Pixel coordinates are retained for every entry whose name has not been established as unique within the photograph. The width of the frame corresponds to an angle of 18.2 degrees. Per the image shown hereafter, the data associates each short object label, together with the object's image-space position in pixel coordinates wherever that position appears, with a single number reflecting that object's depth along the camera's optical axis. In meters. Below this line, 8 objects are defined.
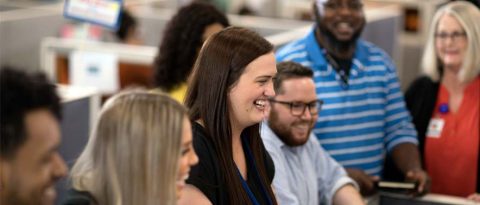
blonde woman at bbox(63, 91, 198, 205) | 2.67
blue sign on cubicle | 6.10
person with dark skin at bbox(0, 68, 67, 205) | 2.35
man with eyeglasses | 4.37
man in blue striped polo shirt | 5.29
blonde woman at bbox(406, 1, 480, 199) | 5.85
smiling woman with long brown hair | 3.51
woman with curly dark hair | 5.42
